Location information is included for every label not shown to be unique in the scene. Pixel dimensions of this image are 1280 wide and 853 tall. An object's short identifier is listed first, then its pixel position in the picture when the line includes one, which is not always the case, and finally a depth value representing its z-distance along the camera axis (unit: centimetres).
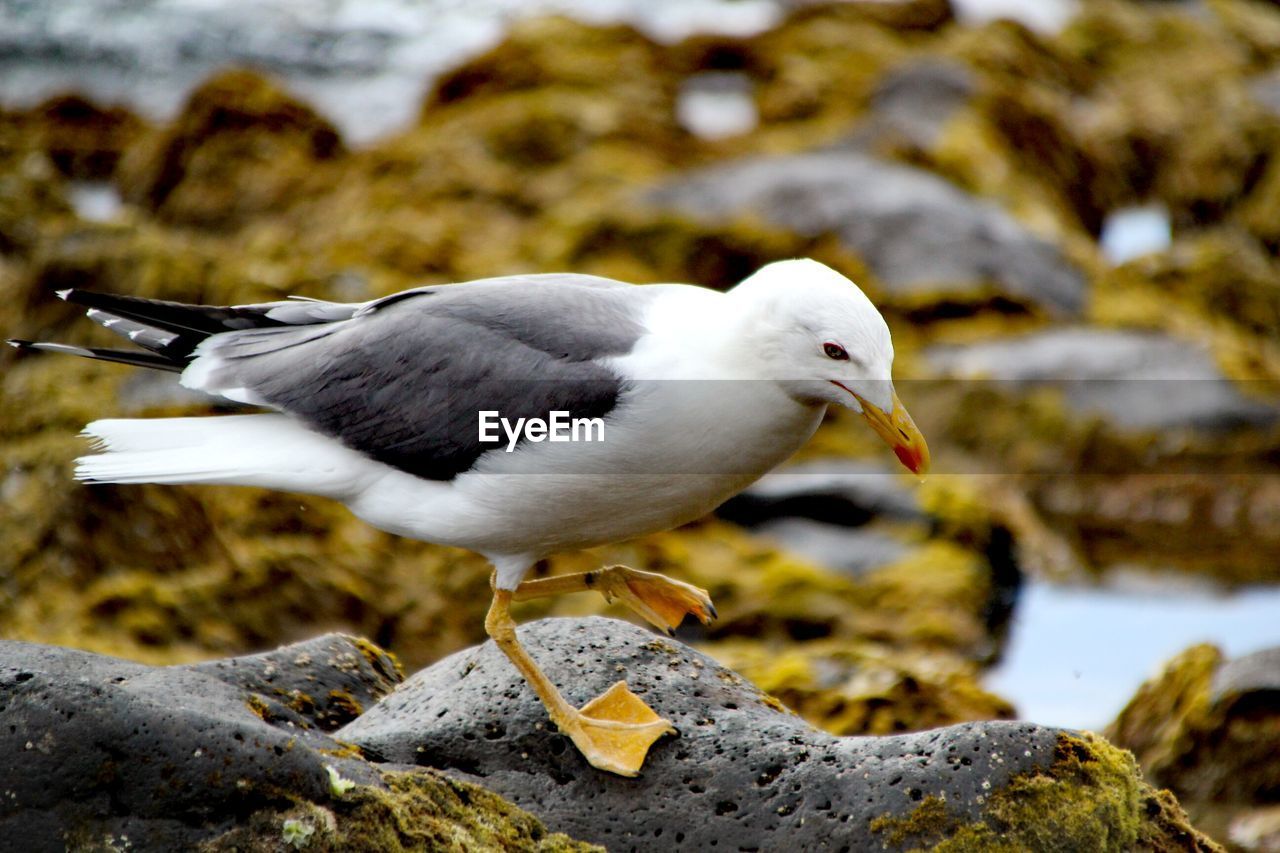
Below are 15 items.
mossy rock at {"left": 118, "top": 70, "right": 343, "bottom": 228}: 2864
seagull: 852
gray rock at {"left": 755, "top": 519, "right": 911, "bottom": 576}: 1787
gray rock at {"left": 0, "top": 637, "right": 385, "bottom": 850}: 695
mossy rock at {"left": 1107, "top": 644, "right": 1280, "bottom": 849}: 1226
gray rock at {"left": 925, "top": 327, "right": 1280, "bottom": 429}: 2202
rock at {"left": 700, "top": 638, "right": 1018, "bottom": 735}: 1314
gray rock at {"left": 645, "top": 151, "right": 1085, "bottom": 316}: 2420
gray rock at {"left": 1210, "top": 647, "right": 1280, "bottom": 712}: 1254
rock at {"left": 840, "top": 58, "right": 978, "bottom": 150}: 2869
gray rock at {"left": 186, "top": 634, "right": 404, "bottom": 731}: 947
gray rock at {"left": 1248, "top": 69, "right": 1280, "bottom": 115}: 3653
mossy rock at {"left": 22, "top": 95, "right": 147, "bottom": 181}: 3316
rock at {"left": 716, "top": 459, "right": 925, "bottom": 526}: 1873
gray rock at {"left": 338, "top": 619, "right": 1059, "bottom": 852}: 791
